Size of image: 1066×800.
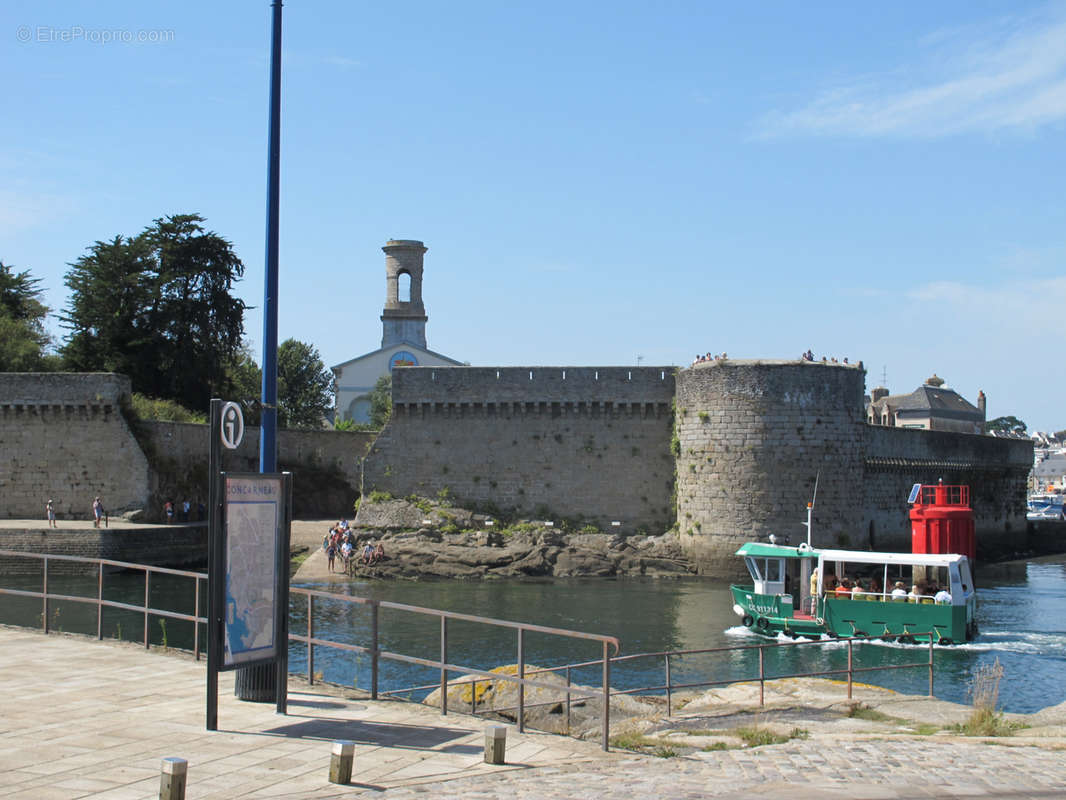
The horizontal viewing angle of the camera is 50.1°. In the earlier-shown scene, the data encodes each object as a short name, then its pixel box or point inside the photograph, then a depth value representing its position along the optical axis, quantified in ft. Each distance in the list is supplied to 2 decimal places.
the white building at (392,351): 231.09
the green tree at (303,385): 234.58
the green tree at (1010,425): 534.08
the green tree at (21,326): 147.43
